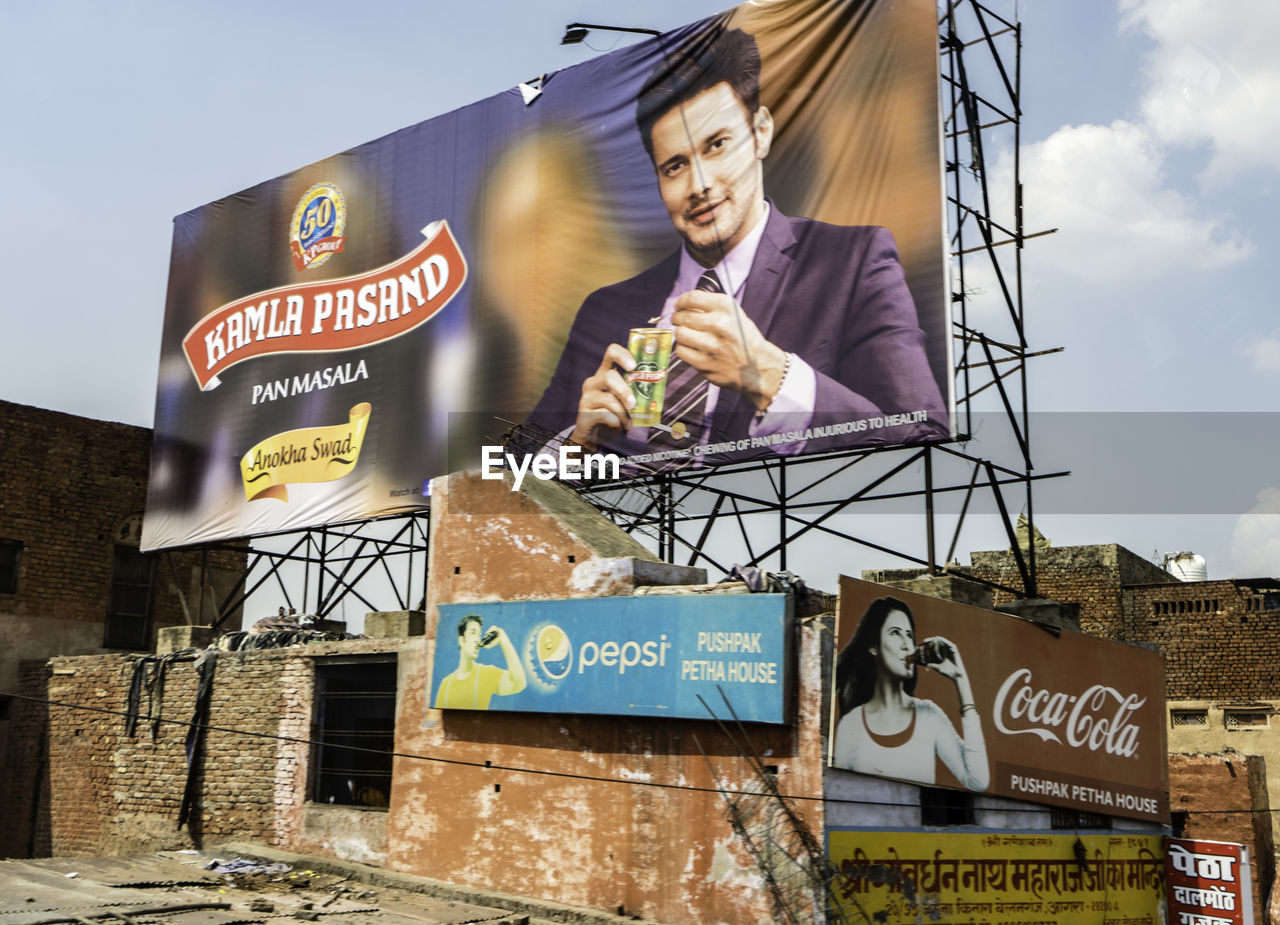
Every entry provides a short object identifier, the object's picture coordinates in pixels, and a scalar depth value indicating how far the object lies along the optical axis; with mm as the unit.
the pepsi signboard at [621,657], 10758
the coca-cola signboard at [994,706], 10930
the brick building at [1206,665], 17078
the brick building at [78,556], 20797
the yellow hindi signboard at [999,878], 10594
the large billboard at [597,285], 15094
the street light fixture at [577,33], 18156
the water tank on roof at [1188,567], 28141
